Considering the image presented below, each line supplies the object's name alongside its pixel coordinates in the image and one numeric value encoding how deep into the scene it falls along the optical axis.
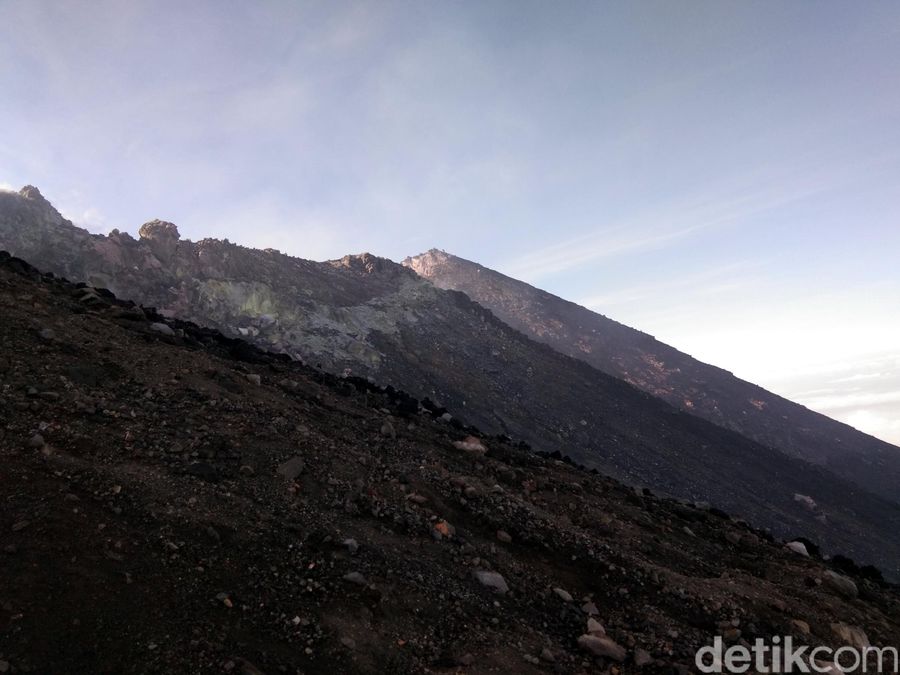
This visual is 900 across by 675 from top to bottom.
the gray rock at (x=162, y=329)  9.41
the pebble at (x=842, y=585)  7.33
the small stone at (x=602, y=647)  4.84
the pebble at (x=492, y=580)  5.50
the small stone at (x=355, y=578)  4.78
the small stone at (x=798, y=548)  8.93
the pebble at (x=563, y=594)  5.67
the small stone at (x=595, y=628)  5.09
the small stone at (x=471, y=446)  9.54
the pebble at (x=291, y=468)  6.20
